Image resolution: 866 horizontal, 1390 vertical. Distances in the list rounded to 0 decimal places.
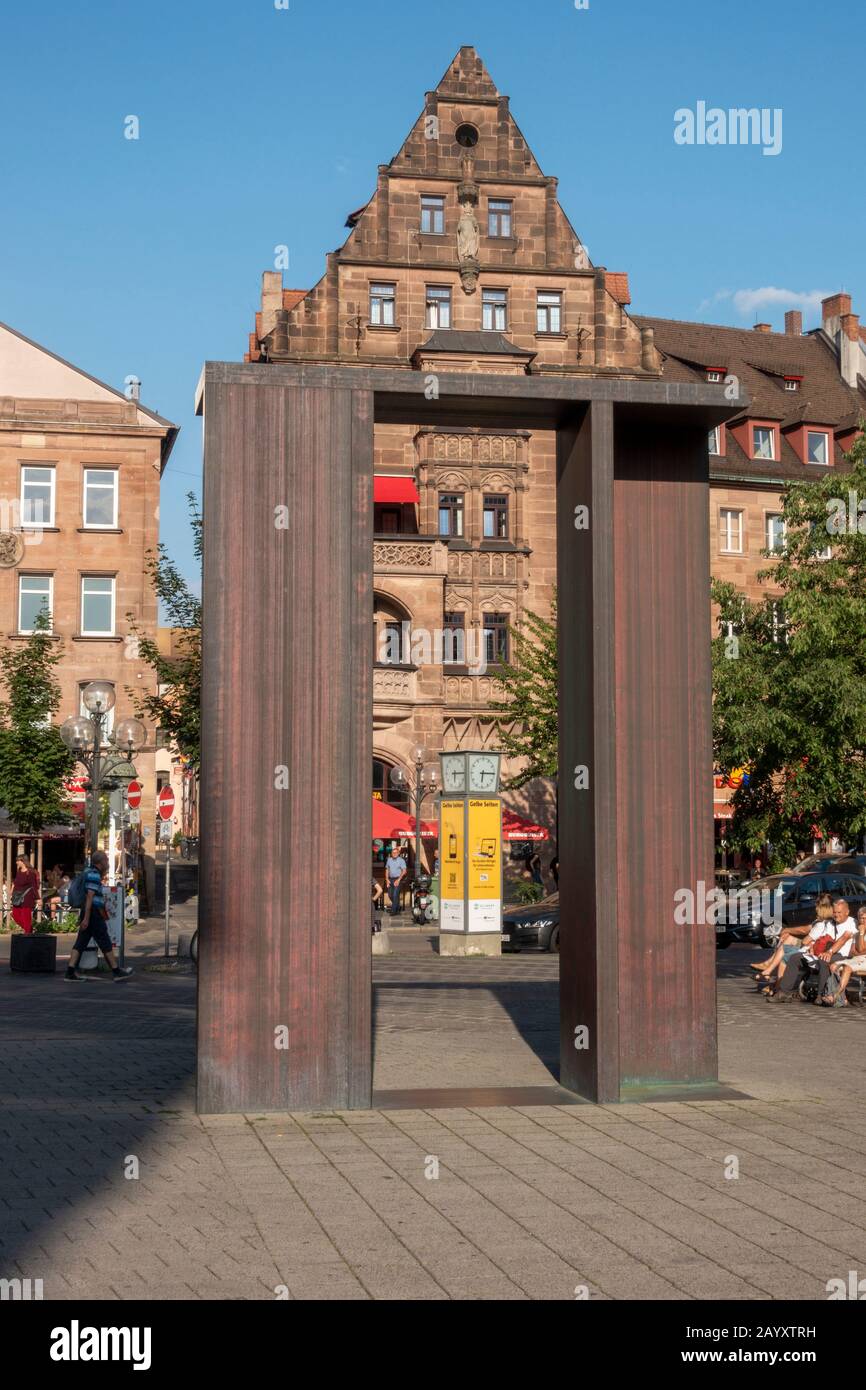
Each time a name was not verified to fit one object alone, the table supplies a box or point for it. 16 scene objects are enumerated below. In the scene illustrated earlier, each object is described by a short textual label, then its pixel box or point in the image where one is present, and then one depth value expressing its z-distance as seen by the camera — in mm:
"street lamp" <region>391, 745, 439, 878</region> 44969
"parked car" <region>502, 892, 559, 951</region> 31625
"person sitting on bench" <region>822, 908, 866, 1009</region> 19562
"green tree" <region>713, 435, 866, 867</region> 28109
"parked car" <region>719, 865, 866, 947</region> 30219
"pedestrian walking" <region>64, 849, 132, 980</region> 22859
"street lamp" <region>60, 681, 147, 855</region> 25844
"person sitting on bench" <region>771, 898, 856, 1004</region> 19953
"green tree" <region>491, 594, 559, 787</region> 43969
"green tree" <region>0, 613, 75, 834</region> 34719
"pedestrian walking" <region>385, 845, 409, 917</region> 42094
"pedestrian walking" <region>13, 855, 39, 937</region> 31233
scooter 40219
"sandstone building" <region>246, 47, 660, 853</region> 47531
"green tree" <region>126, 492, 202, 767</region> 26406
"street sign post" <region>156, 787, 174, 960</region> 26766
